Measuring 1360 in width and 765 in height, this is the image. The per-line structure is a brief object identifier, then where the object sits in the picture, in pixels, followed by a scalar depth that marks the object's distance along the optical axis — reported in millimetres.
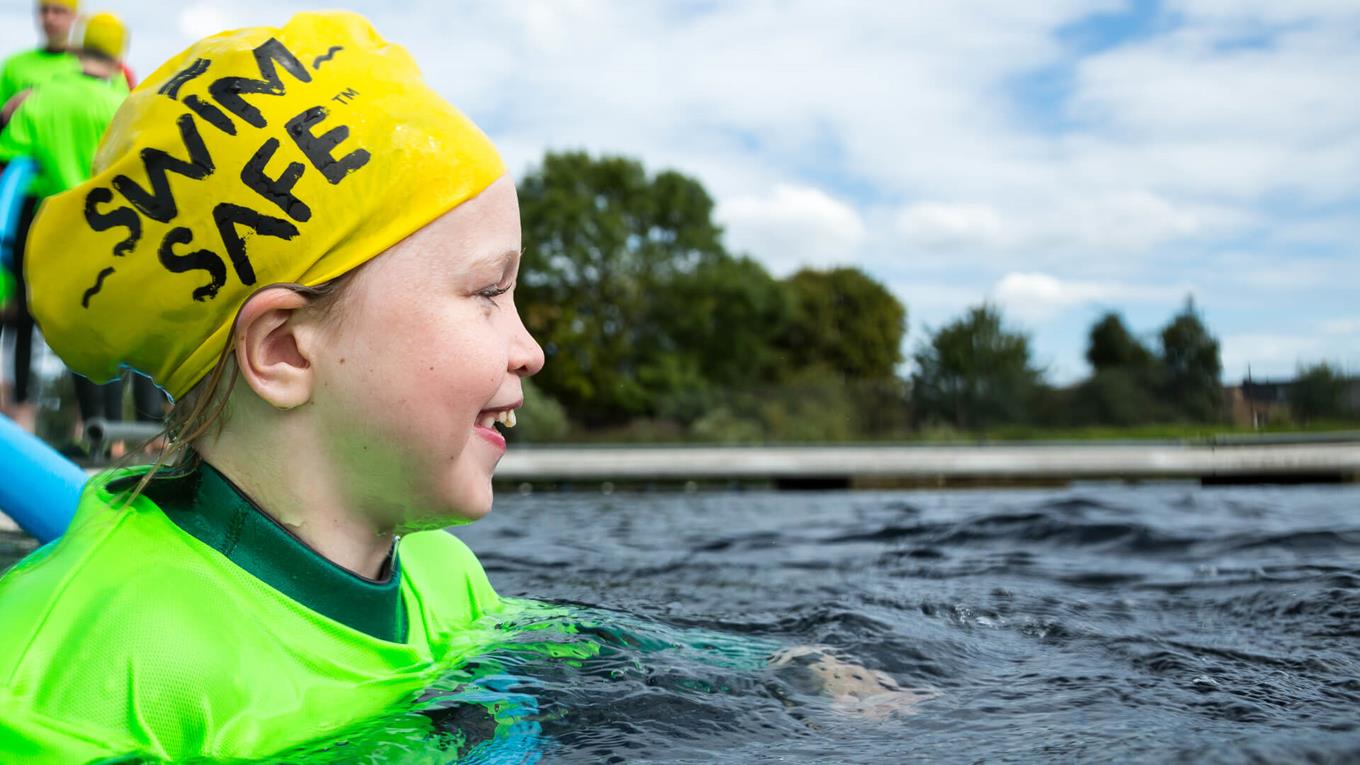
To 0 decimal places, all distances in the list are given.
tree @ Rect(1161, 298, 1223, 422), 14492
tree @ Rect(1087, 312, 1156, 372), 23559
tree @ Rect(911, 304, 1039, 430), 22719
